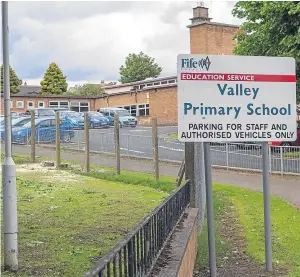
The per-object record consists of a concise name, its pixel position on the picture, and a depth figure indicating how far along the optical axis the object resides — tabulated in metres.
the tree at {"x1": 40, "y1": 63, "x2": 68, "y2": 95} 70.75
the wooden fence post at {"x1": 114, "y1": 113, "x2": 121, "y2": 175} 15.44
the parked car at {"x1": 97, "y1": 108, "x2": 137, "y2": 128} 42.38
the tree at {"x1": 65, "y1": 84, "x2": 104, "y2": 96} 85.43
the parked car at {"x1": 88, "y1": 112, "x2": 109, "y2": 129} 39.16
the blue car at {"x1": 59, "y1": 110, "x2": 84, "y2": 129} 29.14
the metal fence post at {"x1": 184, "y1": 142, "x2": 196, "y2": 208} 8.55
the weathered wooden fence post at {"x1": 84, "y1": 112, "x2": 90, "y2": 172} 16.08
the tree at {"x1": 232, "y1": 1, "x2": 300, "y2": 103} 17.73
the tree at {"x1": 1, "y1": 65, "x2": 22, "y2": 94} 61.53
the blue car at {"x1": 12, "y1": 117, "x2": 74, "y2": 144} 22.96
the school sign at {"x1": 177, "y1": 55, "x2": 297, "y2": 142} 6.63
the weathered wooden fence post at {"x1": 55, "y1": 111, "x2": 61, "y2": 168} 16.91
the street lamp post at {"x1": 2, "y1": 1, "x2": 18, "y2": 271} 5.31
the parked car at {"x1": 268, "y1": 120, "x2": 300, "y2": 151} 23.67
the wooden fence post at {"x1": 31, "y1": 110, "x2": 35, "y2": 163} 18.02
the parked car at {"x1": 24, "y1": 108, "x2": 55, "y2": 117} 40.27
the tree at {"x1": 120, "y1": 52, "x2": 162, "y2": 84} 88.75
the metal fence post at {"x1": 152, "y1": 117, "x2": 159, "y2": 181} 14.41
